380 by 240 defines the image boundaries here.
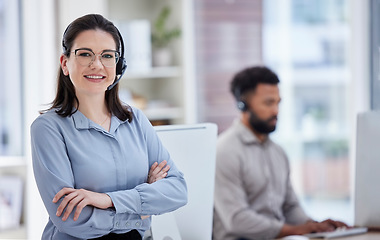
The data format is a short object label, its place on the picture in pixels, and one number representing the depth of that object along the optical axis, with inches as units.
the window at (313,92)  326.0
